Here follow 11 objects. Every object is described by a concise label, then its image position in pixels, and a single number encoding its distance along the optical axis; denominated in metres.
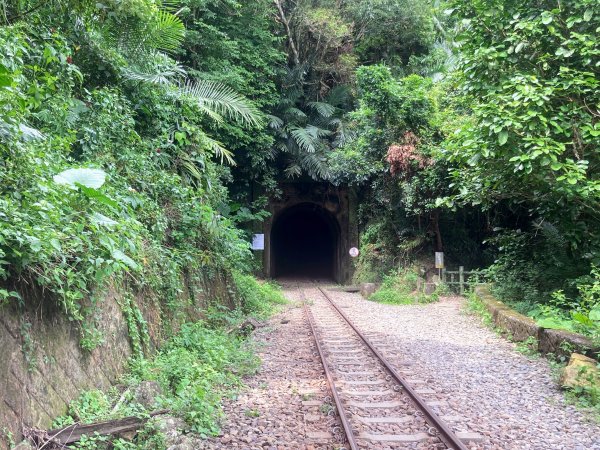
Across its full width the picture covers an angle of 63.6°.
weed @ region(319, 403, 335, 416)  5.23
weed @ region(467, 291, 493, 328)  10.86
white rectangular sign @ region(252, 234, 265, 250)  21.36
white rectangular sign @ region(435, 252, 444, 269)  16.14
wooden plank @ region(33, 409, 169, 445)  3.53
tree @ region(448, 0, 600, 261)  7.32
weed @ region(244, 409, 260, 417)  5.17
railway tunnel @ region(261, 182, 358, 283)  24.66
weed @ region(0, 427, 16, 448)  3.16
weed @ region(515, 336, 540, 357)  7.86
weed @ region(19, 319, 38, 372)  3.62
